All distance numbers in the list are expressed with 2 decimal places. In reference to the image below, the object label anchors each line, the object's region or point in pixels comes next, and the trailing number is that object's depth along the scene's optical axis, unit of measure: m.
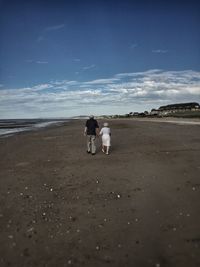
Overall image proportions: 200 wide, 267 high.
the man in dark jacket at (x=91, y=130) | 11.41
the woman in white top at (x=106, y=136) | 11.15
